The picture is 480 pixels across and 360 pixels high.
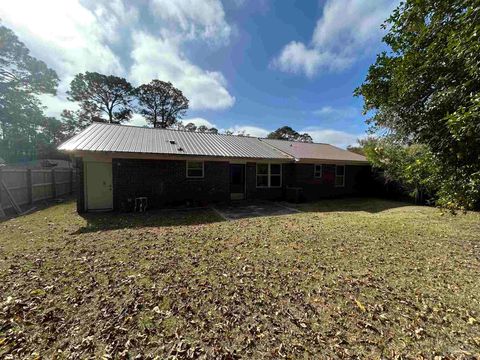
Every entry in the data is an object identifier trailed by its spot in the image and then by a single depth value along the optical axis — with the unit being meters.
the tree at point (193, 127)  35.20
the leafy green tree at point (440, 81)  3.01
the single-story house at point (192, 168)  9.73
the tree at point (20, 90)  21.81
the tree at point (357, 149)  24.39
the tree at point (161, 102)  31.80
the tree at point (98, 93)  28.14
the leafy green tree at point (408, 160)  4.13
